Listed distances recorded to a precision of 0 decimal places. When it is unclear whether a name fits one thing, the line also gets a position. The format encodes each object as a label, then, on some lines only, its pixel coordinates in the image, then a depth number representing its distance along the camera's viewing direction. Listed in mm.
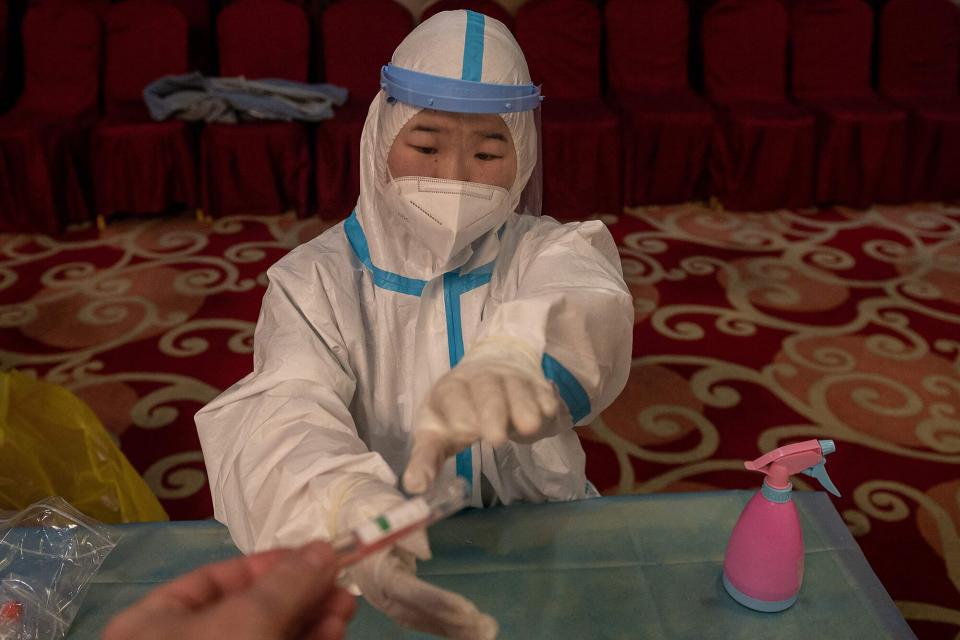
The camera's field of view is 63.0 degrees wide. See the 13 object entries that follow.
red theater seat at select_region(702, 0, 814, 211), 4145
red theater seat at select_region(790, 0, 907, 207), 4168
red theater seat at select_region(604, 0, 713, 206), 4109
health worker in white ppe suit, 862
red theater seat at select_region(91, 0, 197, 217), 3908
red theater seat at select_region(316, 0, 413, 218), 4107
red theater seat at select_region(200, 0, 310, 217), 3969
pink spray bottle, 1007
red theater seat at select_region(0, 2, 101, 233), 3799
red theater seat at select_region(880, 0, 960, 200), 4500
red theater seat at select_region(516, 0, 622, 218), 3998
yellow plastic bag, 1513
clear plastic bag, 998
